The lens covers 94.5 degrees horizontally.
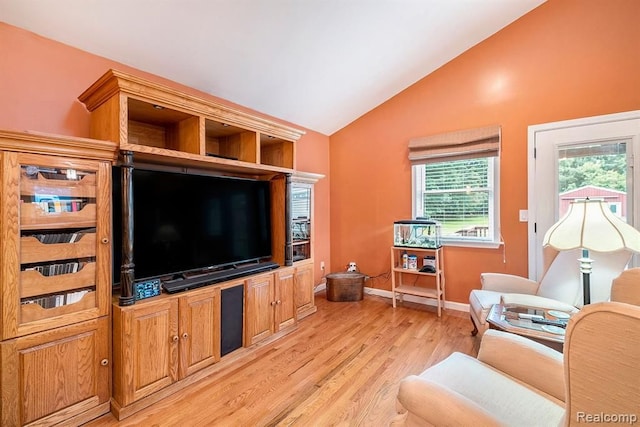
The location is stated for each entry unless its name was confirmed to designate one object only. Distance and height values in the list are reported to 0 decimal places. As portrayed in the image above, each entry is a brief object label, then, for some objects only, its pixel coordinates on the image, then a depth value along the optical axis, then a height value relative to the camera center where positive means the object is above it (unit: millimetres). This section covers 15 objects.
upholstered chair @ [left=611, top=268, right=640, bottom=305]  1404 -378
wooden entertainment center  1575 -428
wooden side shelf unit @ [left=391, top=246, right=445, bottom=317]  3502 -865
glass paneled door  2746 +431
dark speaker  2432 -891
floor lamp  1492 -114
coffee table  1740 -717
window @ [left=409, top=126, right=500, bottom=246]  3406 +357
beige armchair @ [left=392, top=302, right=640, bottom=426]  681 -686
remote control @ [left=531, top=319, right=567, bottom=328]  1829 -706
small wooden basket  4012 -1027
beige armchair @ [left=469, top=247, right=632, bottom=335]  2219 -651
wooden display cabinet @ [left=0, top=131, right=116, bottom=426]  1549 -364
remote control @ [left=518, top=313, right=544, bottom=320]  1970 -711
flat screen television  2111 -74
